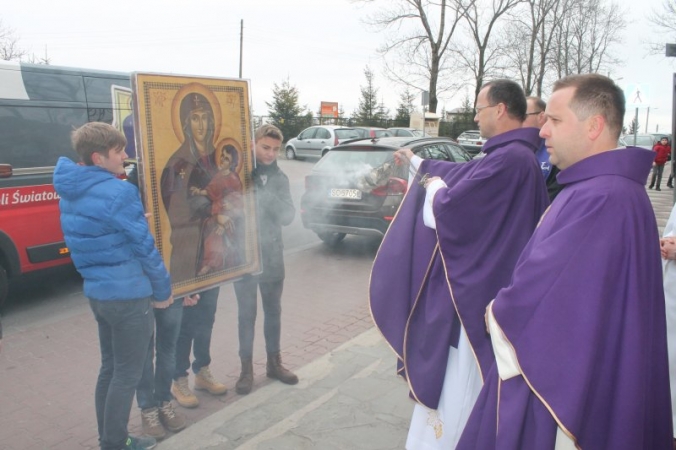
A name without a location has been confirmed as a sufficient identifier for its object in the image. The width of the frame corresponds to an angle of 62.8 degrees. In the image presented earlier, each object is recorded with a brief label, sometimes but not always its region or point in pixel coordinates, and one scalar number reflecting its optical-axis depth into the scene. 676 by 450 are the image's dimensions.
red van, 5.43
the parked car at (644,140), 24.56
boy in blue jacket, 2.68
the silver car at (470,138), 28.47
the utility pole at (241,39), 38.34
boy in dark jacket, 3.76
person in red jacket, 16.92
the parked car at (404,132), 24.53
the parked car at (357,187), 7.51
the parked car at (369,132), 22.78
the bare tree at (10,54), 30.31
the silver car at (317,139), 23.31
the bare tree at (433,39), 29.78
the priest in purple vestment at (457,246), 2.58
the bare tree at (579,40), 31.88
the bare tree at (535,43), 31.27
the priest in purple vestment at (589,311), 1.72
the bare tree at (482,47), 30.94
